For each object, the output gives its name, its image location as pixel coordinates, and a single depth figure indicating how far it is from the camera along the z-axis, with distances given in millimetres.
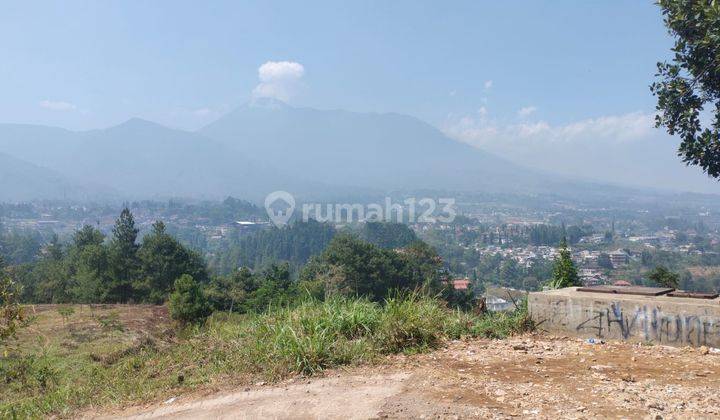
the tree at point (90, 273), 30375
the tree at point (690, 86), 6023
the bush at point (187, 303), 16359
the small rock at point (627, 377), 4156
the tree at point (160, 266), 31047
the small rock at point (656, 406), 3551
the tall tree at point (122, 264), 31481
